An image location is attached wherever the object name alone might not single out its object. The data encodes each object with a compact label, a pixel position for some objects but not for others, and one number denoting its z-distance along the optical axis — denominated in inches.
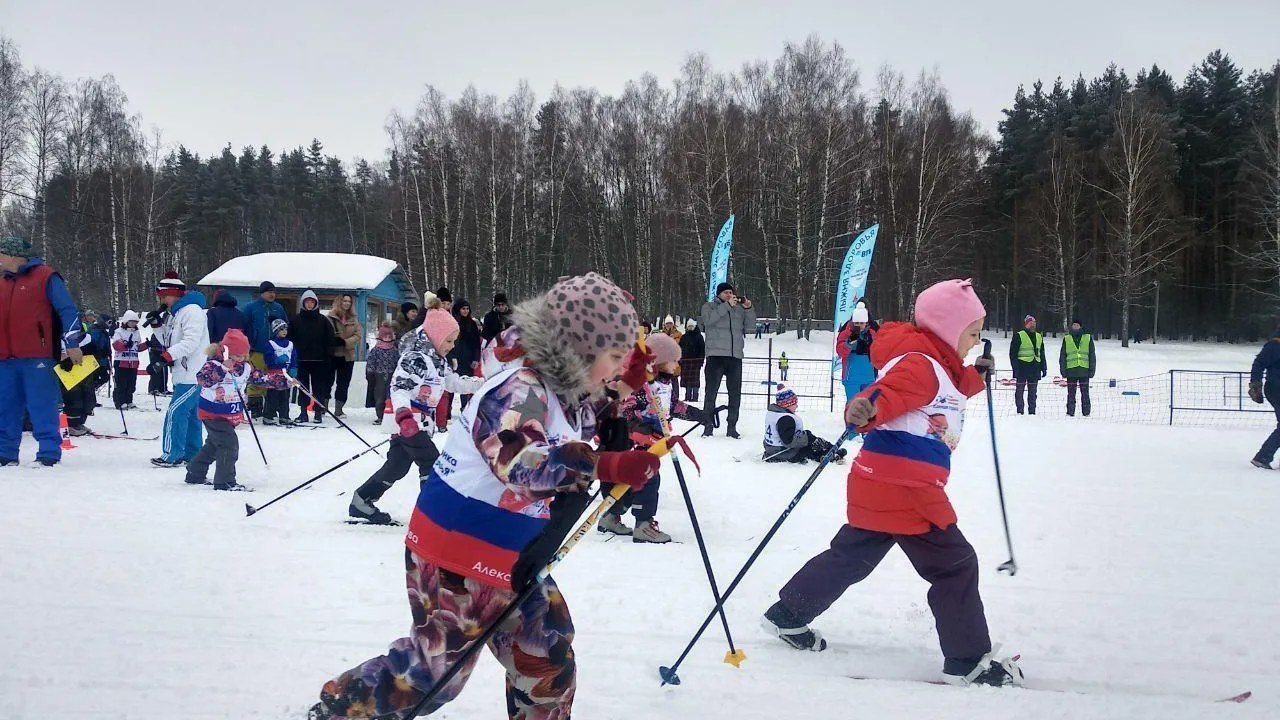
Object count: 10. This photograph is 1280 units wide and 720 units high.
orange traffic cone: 313.2
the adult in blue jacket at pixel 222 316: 342.6
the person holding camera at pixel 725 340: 405.4
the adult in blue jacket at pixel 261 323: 395.2
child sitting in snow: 332.5
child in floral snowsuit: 77.8
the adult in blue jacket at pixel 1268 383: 334.3
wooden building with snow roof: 851.4
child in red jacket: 123.8
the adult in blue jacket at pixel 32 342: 261.7
